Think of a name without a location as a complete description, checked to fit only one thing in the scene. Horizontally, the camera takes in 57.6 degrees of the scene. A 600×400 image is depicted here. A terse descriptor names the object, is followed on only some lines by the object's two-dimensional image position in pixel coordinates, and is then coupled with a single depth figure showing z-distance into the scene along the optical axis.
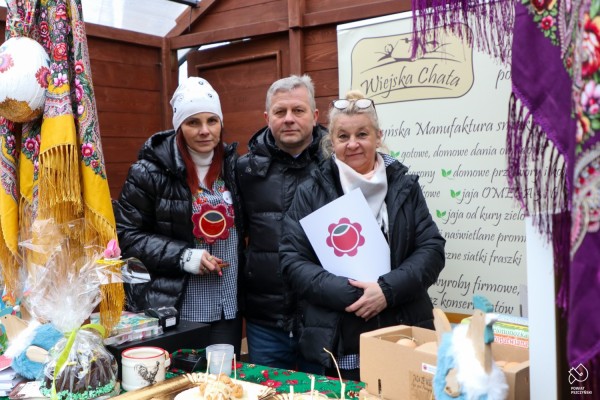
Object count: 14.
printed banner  2.33
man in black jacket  2.05
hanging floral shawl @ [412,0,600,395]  0.60
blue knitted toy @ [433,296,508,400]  0.84
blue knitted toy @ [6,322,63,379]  1.39
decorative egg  1.63
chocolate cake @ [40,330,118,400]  1.24
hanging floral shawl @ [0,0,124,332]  1.67
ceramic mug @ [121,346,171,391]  1.30
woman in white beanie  2.01
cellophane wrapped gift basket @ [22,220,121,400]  1.25
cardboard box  1.05
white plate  1.22
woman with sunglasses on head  1.56
